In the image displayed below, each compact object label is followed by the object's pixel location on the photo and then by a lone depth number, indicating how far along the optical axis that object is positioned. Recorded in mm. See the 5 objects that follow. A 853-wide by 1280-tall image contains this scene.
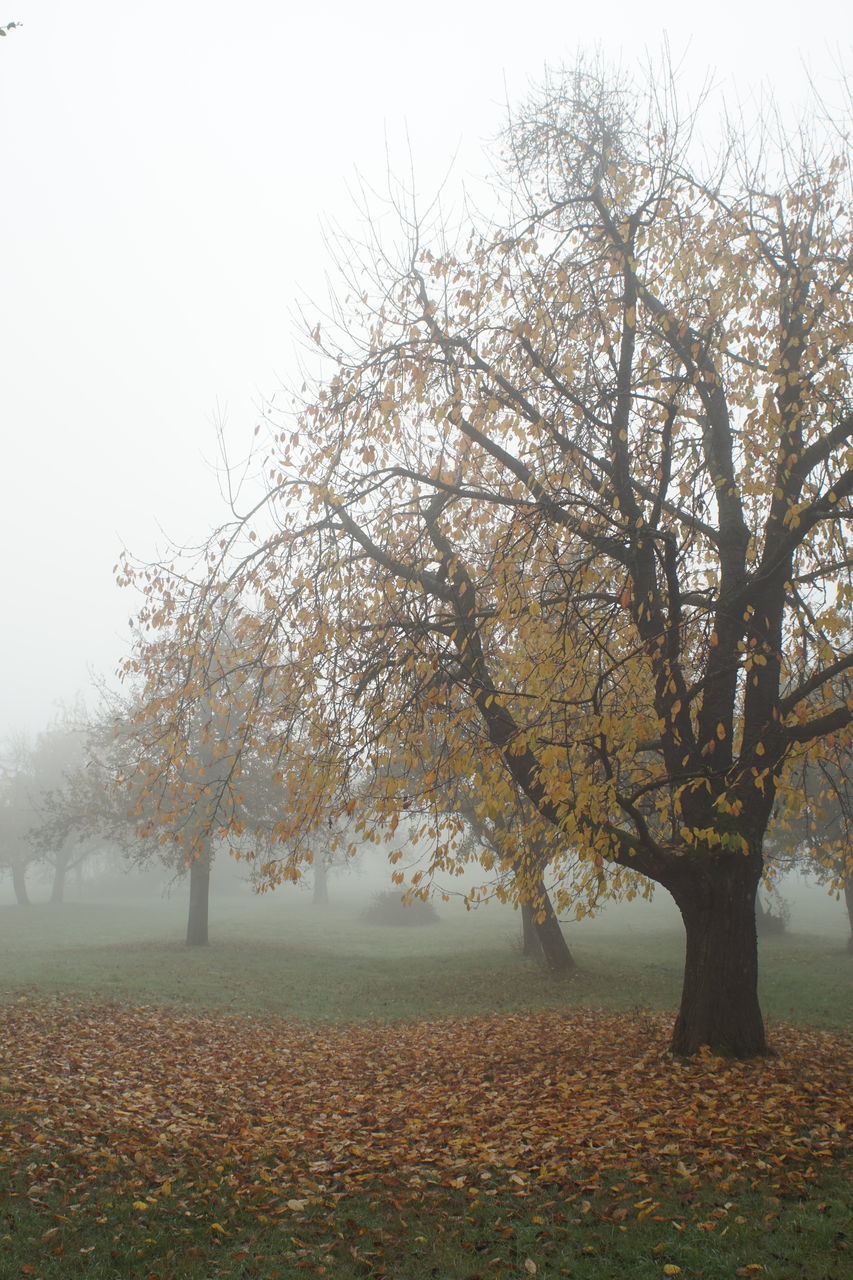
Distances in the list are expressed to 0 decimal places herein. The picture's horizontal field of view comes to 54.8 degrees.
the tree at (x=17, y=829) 47000
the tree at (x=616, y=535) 8188
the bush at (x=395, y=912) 40469
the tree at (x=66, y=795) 26859
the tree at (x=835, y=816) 8651
